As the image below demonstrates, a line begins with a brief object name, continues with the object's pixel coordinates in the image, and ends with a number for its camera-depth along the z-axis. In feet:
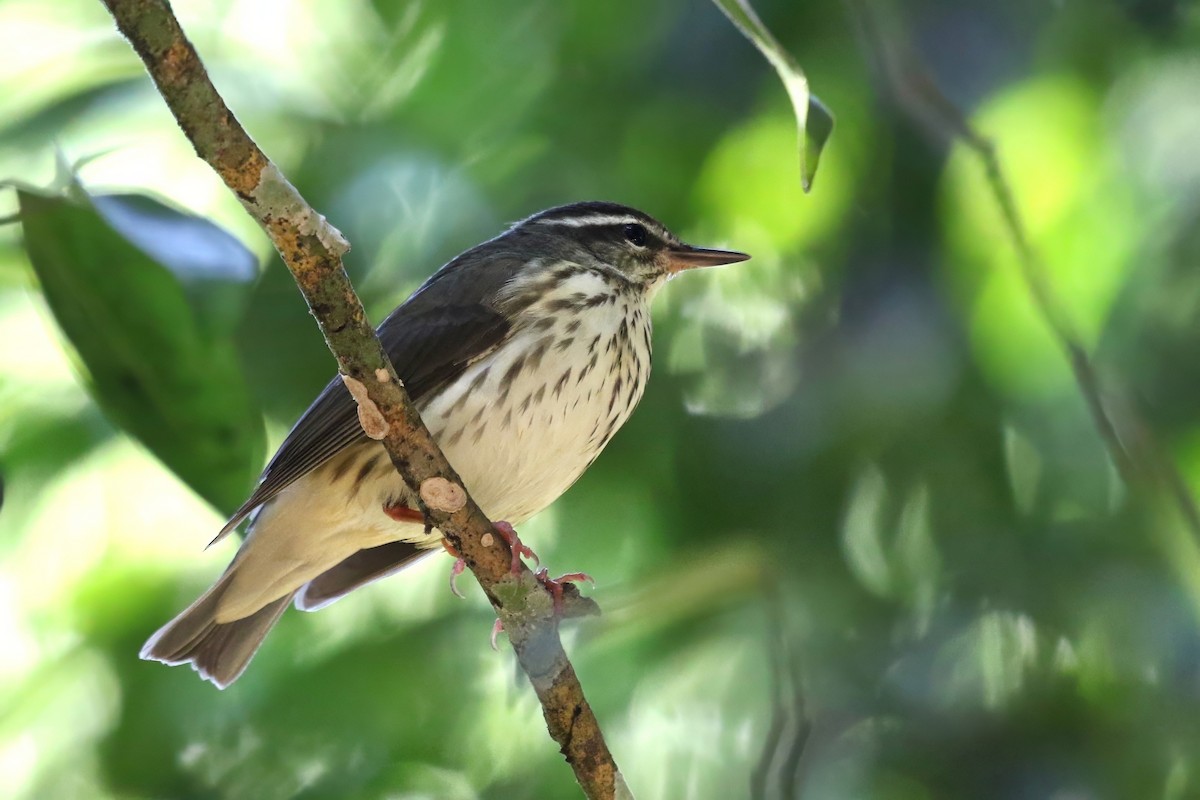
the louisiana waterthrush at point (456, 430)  25.50
